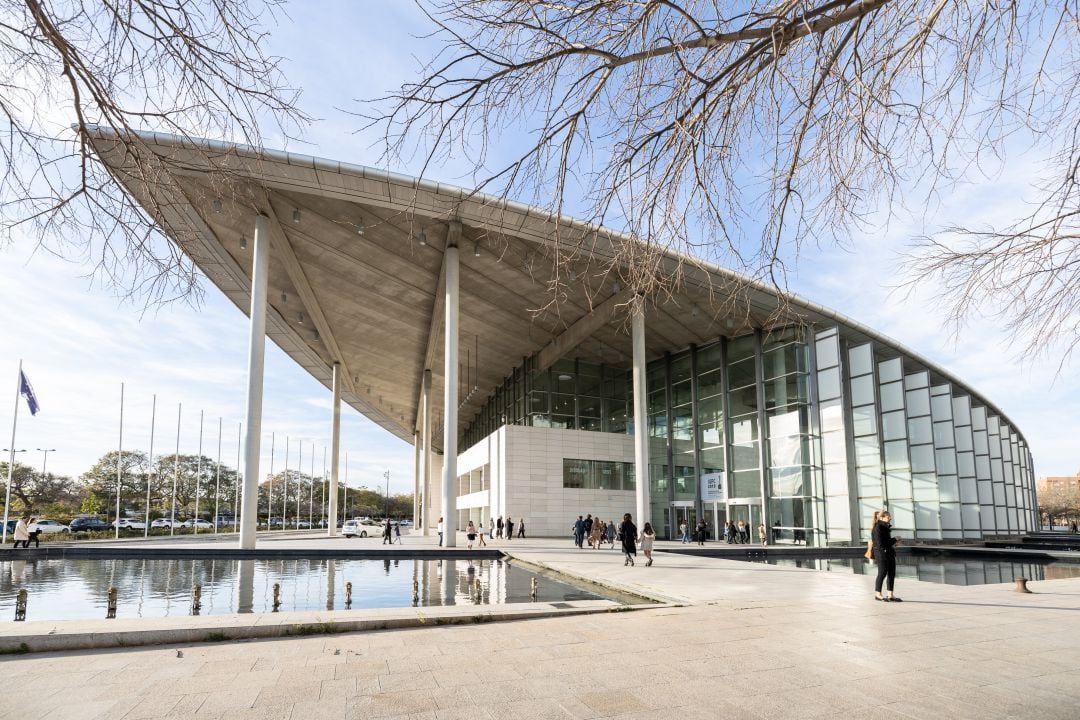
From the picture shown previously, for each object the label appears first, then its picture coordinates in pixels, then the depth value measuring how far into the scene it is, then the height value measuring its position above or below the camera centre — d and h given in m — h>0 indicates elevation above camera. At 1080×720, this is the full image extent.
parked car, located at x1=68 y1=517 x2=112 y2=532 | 48.44 -3.31
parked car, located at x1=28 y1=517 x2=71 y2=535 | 43.34 -3.09
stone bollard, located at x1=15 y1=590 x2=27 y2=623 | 8.61 -1.55
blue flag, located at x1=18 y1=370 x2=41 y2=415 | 30.47 +3.80
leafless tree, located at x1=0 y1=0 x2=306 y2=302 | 3.86 +2.34
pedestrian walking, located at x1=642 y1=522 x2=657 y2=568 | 17.98 -1.76
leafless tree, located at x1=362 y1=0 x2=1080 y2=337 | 4.43 +2.68
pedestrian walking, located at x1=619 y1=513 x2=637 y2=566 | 17.88 -1.61
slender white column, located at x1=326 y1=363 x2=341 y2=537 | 39.03 +2.05
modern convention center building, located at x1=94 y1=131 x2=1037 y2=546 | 24.08 +4.54
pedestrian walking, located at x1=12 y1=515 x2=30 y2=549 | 22.29 -1.67
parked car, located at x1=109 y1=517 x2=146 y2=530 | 51.33 -3.64
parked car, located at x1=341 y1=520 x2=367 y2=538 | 37.81 -2.81
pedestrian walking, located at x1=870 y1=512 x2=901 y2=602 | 10.42 -1.20
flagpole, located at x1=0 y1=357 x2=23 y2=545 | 30.18 +2.53
